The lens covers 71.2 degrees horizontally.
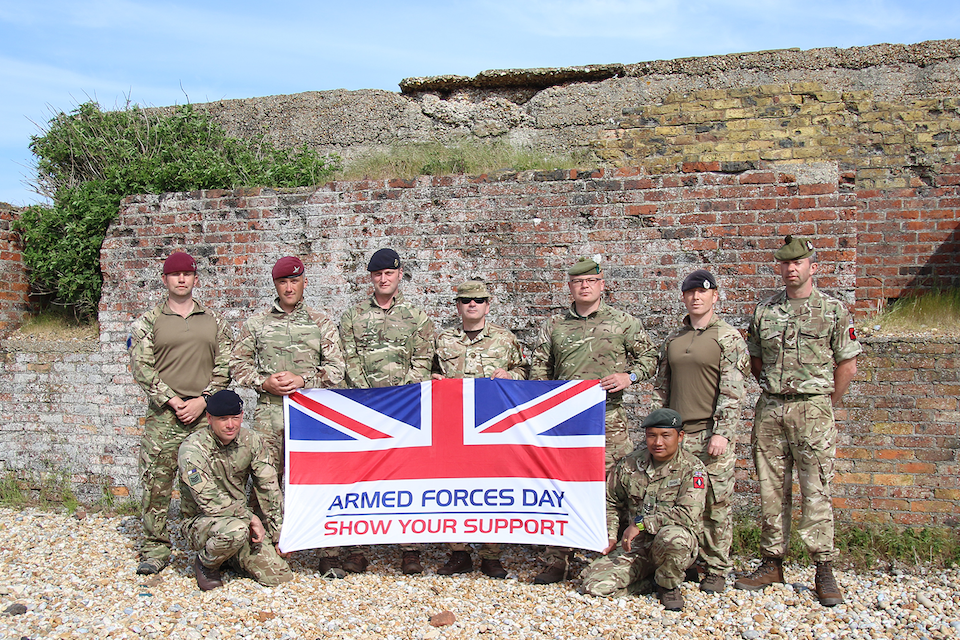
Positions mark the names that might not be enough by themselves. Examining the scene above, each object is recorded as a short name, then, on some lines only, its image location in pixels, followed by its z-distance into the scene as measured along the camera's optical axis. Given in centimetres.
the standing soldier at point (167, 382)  408
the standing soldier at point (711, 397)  360
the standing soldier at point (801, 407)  360
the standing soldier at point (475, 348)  403
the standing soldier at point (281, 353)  406
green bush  573
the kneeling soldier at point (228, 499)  370
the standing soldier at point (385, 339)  415
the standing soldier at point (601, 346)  396
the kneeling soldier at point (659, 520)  346
